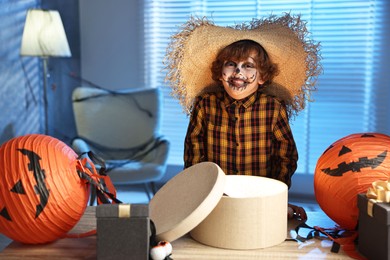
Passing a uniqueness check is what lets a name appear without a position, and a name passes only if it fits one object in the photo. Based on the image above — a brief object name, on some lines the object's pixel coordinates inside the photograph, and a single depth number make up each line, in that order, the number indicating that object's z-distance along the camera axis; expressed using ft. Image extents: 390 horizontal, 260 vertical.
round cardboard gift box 3.55
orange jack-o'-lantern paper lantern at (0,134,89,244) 3.69
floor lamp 10.65
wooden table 3.70
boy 4.84
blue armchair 11.54
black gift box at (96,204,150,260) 3.39
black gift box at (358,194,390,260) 3.36
